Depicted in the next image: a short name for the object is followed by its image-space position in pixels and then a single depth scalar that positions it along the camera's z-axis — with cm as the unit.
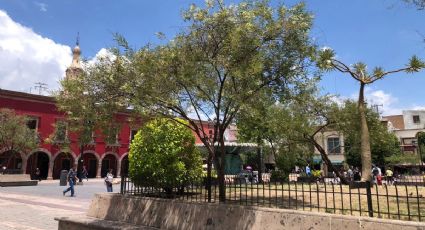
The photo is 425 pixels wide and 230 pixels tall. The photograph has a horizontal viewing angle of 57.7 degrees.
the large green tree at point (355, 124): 1897
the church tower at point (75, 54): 5484
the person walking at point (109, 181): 2077
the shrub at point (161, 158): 962
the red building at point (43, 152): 3769
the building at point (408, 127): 5534
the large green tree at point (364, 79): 1173
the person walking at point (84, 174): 3681
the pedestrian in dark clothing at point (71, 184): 2086
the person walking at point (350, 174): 2736
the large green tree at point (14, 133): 3234
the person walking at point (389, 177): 2272
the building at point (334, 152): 5489
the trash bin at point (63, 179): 2961
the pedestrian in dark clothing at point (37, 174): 3754
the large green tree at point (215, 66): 704
